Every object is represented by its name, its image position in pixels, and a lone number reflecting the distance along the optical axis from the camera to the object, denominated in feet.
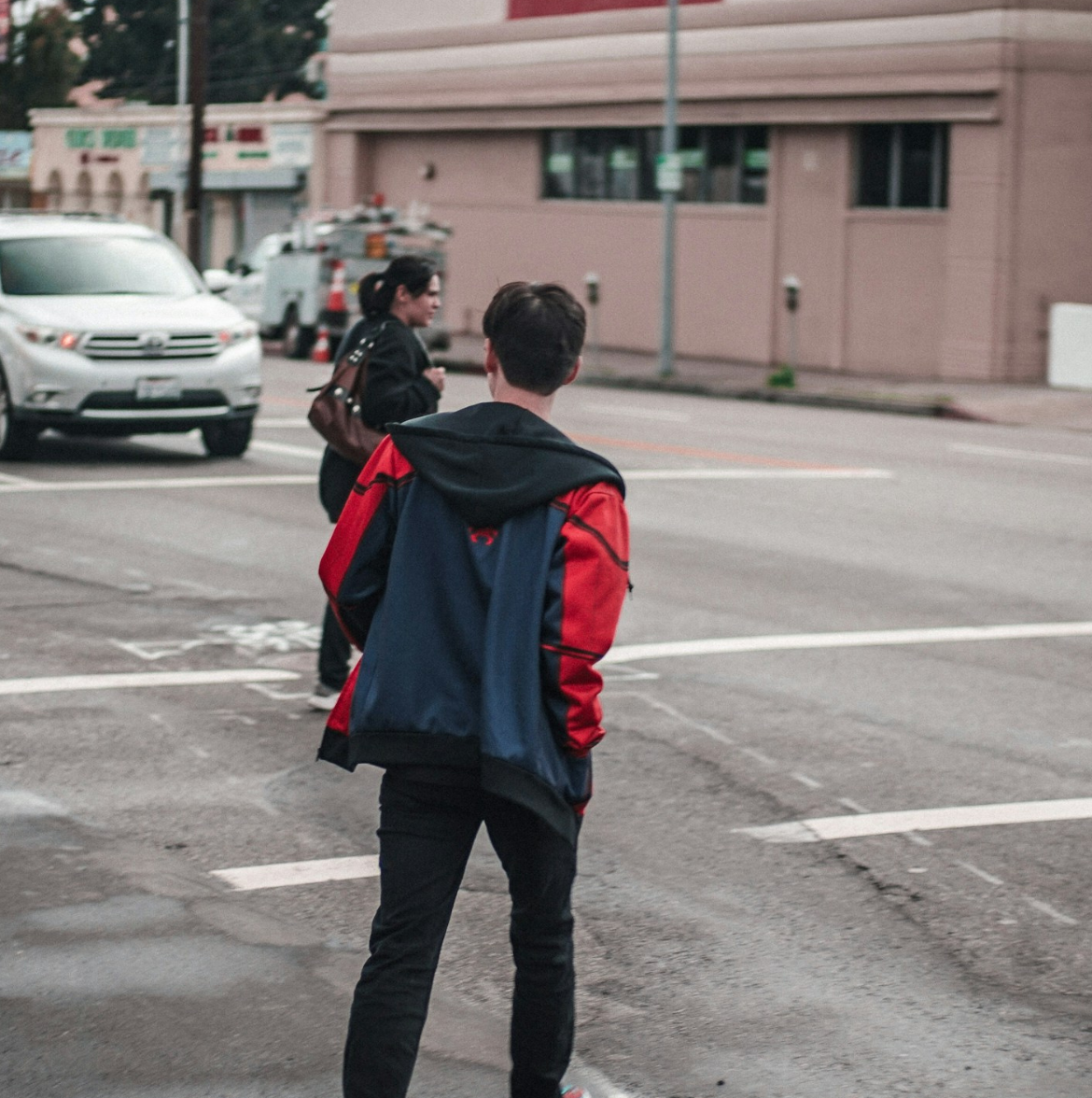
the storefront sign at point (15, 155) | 198.59
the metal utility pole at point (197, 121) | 115.85
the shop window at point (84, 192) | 187.79
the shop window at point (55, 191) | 192.03
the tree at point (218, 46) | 229.86
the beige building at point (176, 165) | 152.46
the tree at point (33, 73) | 219.61
